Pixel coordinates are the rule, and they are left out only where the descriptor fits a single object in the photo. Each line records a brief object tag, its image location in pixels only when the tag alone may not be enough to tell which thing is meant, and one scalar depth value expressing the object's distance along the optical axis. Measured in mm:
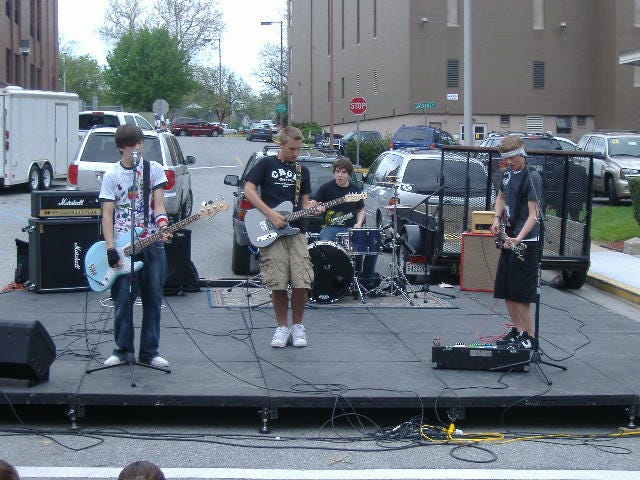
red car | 66812
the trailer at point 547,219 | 12281
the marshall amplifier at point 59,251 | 10836
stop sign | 28802
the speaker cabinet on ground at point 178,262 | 11023
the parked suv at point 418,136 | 35344
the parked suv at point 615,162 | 24266
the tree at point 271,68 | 97250
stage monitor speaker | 6680
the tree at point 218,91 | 105000
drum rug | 10665
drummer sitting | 10961
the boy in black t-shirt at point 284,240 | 8258
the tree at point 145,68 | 65188
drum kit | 10547
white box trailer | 24281
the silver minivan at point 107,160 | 17453
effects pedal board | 7629
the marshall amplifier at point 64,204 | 10852
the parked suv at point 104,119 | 29578
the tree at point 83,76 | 104562
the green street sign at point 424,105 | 42572
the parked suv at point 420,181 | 12773
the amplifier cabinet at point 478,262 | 12125
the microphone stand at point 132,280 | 7207
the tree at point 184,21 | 88625
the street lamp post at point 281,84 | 92188
